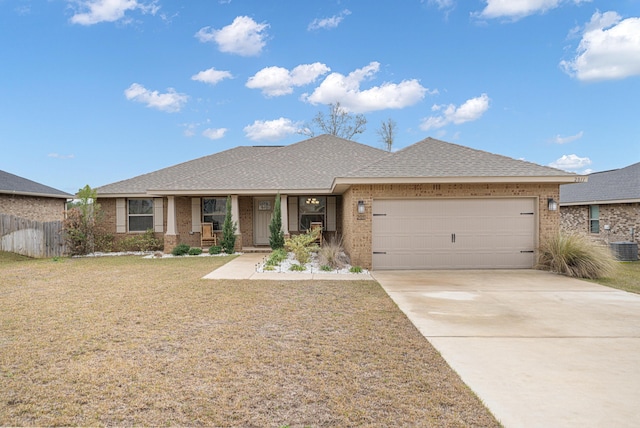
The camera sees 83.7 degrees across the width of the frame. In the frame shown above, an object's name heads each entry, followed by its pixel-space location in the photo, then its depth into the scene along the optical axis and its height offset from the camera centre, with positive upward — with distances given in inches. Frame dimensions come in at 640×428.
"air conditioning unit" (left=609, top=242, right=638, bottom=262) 538.3 -57.9
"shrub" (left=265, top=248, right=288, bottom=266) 431.3 -54.2
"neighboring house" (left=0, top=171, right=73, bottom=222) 673.8 +38.6
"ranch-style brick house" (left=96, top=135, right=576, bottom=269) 406.9 +6.5
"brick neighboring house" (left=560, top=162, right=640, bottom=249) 578.6 +13.1
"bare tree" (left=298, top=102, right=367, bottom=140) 1158.3 +298.2
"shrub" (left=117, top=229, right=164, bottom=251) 623.1 -45.1
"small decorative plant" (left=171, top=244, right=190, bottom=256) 556.1 -52.5
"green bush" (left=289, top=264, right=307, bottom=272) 408.2 -60.4
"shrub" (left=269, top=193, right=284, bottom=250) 562.3 -21.2
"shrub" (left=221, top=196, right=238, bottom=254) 574.9 -32.3
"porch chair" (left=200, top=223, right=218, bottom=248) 609.3 -34.2
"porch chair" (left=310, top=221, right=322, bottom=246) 592.6 -18.2
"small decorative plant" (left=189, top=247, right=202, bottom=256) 562.6 -55.8
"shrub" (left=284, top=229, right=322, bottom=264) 437.4 -40.0
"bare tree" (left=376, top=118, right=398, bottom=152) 1213.7 +288.7
